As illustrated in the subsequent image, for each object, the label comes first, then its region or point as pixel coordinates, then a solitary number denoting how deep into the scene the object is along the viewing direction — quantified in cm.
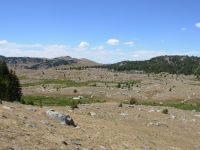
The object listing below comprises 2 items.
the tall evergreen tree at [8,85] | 3242
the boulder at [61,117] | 1600
